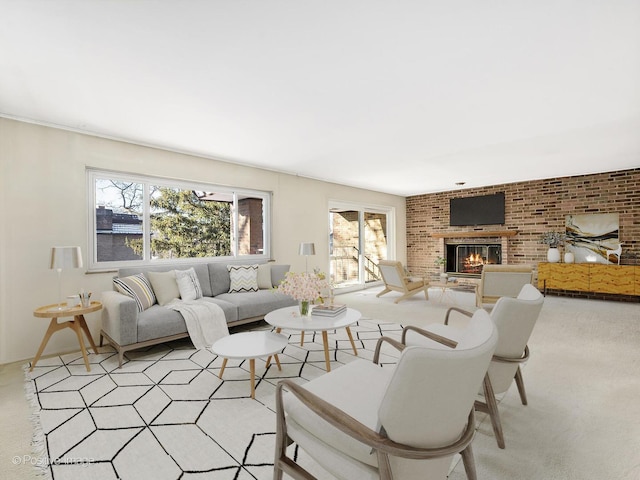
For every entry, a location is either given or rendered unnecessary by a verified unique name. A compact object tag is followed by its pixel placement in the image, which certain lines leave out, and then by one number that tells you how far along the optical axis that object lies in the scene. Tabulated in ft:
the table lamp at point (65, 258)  10.23
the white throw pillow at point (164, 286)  12.64
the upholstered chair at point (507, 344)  6.22
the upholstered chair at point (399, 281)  20.04
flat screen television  25.03
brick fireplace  24.95
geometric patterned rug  5.76
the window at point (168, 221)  13.21
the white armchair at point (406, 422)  3.45
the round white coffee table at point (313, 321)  9.51
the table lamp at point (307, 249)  18.56
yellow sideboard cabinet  19.04
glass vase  10.48
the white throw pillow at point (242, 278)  15.21
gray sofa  10.28
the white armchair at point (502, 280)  16.15
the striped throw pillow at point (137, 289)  11.66
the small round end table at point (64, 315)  9.78
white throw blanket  11.75
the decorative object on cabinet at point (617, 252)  20.36
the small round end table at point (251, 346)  8.20
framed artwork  20.84
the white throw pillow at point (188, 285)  13.26
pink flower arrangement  10.08
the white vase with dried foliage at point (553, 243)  21.94
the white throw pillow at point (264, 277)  15.99
